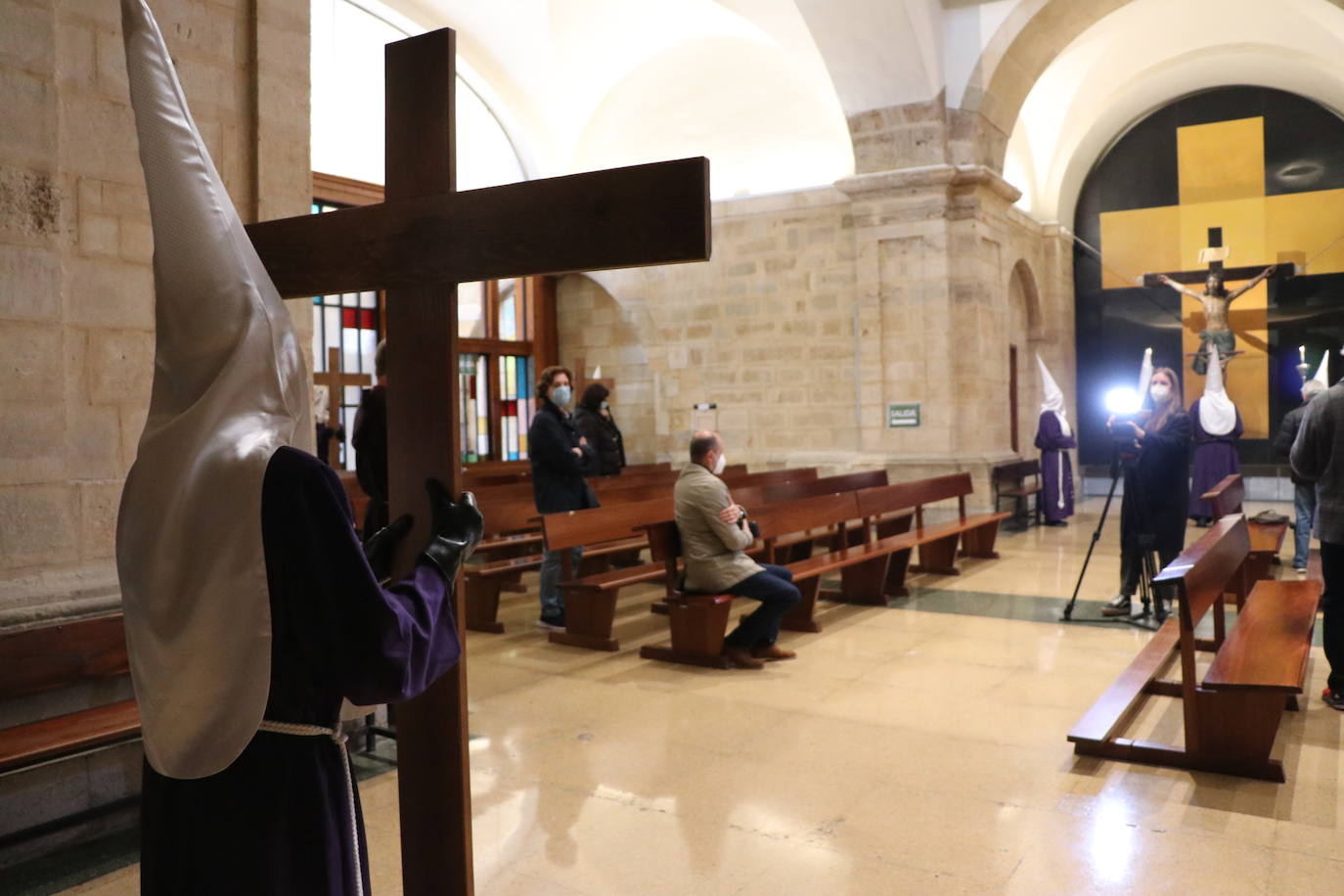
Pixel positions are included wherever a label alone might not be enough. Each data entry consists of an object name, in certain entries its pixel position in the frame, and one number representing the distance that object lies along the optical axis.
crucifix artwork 14.84
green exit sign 11.49
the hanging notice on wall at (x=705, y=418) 13.53
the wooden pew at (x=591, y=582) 6.12
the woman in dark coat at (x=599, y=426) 8.03
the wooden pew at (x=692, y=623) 5.68
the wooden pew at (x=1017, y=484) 11.48
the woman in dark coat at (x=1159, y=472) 6.48
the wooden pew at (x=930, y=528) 7.77
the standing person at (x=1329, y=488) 4.67
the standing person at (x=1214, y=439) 11.00
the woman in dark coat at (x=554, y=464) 6.75
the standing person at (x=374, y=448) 4.48
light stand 6.55
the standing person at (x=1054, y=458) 12.00
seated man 5.67
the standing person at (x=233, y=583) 1.53
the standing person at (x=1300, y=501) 7.66
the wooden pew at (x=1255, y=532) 7.03
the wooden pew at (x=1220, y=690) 3.87
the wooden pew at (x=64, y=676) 3.12
